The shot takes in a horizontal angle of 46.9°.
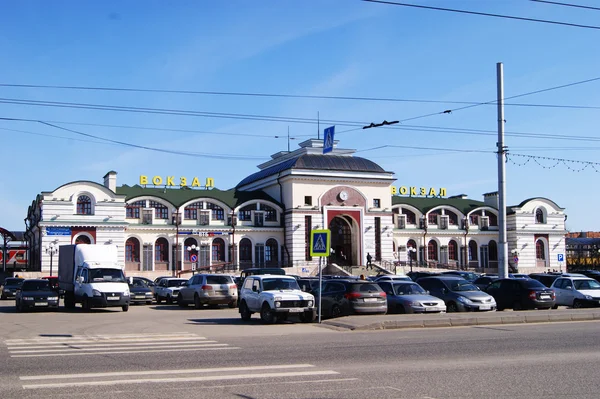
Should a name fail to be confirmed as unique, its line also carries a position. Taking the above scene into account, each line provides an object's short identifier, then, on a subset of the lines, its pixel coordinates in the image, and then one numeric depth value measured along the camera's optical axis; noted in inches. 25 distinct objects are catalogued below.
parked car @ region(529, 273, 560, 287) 1263.5
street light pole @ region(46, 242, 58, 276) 2175.3
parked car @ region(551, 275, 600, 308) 1179.9
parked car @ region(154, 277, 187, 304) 1473.9
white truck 1180.5
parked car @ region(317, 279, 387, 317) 978.1
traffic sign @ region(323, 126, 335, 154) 1280.0
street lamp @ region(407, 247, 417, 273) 2550.2
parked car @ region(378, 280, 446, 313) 1002.7
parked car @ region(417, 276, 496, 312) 1056.2
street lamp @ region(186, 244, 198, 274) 2263.0
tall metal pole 1266.0
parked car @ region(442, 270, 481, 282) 1674.5
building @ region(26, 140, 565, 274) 2266.2
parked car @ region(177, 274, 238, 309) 1284.4
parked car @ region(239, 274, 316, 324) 932.6
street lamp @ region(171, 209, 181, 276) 2374.5
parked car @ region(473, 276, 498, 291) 1375.5
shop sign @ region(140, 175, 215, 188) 2503.7
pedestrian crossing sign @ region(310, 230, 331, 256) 945.5
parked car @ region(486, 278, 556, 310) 1114.7
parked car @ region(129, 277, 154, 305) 1428.4
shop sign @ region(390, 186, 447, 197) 2928.2
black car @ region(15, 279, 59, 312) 1165.7
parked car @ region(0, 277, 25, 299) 1652.3
